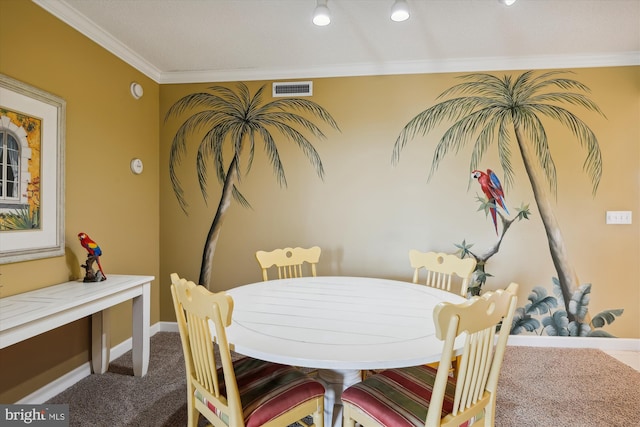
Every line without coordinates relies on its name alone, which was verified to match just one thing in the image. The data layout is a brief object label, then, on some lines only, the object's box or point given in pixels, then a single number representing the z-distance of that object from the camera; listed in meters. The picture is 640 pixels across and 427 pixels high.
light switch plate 2.74
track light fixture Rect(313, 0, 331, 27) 1.84
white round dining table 1.11
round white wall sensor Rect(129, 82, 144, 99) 2.76
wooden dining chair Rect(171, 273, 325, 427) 1.11
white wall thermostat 2.77
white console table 1.47
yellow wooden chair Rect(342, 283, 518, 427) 1.02
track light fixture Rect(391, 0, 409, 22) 1.80
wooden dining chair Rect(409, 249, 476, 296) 2.05
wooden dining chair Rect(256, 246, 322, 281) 2.36
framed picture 1.76
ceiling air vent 3.01
